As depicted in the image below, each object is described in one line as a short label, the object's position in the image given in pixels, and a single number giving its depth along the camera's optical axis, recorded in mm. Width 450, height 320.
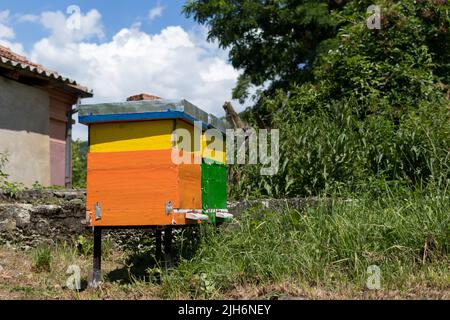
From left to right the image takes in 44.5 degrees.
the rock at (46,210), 7230
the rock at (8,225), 7141
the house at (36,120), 10875
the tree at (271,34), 15023
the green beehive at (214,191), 5383
